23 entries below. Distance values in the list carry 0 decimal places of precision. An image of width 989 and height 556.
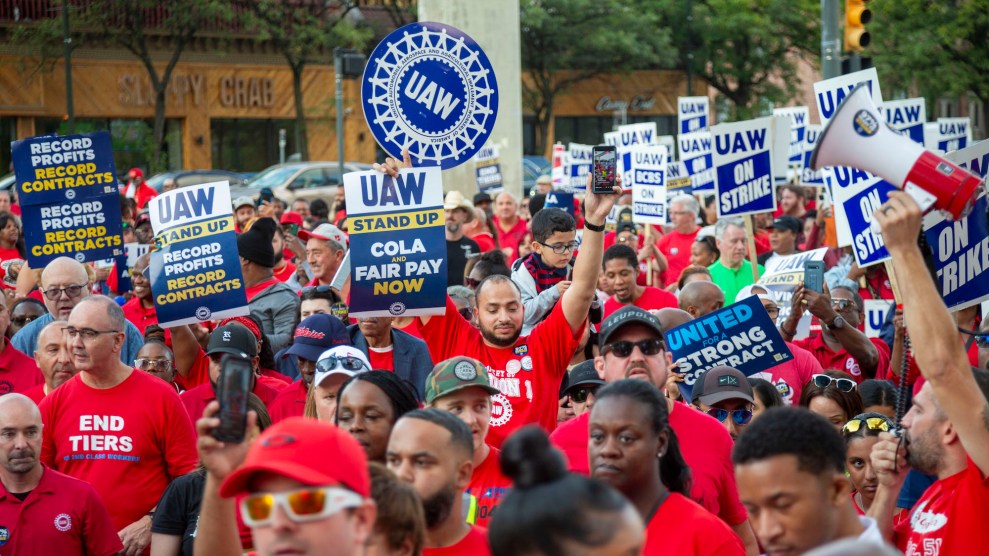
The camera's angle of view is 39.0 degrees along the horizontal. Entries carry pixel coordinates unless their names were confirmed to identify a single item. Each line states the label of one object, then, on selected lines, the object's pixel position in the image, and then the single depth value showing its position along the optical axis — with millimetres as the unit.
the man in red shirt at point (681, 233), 14805
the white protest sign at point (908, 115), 11406
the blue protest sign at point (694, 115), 19391
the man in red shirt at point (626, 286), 9828
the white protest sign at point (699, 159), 18016
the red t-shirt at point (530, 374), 6676
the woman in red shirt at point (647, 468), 4363
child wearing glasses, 9250
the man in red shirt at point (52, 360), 7383
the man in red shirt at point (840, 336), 8398
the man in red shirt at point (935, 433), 4391
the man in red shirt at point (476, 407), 5395
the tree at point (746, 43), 50438
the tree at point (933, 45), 35906
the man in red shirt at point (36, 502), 5984
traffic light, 13670
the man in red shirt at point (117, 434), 6551
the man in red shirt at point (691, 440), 5340
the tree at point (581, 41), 48844
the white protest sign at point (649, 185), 15289
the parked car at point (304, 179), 33438
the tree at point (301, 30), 41581
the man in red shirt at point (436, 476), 4379
